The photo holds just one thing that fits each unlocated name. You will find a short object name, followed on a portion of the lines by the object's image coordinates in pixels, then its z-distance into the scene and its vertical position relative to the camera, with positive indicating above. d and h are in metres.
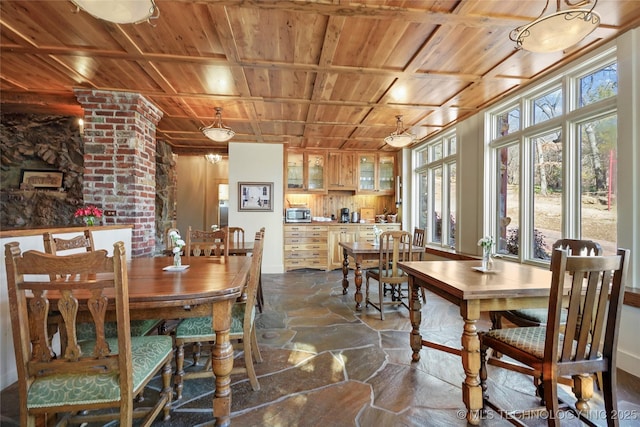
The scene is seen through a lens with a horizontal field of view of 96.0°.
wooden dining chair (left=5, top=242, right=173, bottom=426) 1.07 -0.53
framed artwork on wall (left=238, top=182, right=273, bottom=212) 5.57 +0.33
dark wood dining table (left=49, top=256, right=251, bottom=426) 1.37 -0.43
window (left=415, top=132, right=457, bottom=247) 4.87 +0.43
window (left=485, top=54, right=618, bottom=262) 2.52 +0.50
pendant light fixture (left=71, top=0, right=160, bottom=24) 1.43 +1.05
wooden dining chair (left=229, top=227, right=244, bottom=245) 3.70 -0.24
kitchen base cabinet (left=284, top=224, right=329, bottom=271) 5.74 -0.68
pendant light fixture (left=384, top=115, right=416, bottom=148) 3.95 +1.02
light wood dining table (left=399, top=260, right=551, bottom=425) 1.57 -0.49
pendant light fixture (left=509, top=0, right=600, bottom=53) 1.51 +1.02
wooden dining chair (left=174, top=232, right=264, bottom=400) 1.72 -0.72
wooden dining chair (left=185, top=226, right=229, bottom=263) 2.84 -0.31
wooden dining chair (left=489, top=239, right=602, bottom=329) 1.90 -0.69
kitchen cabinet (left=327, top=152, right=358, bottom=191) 6.27 +0.91
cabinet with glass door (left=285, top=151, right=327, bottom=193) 6.18 +0.88
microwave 5.90 -0.05
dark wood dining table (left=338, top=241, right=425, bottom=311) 3.42 -0.50
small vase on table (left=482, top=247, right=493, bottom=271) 2.05 -0.35
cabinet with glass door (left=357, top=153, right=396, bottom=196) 6.43 +0.88
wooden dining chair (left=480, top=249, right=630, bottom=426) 1.25 -0.55
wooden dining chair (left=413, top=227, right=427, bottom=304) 3.66 -0.38
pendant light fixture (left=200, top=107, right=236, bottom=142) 3.68 +1.04
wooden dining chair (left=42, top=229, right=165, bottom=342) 1.70 -0.69
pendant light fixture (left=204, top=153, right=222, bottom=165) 6.49 +1.27
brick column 3.32 +0.69
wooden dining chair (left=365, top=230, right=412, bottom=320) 3.20 -0.60
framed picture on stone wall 4.96 +0.60
